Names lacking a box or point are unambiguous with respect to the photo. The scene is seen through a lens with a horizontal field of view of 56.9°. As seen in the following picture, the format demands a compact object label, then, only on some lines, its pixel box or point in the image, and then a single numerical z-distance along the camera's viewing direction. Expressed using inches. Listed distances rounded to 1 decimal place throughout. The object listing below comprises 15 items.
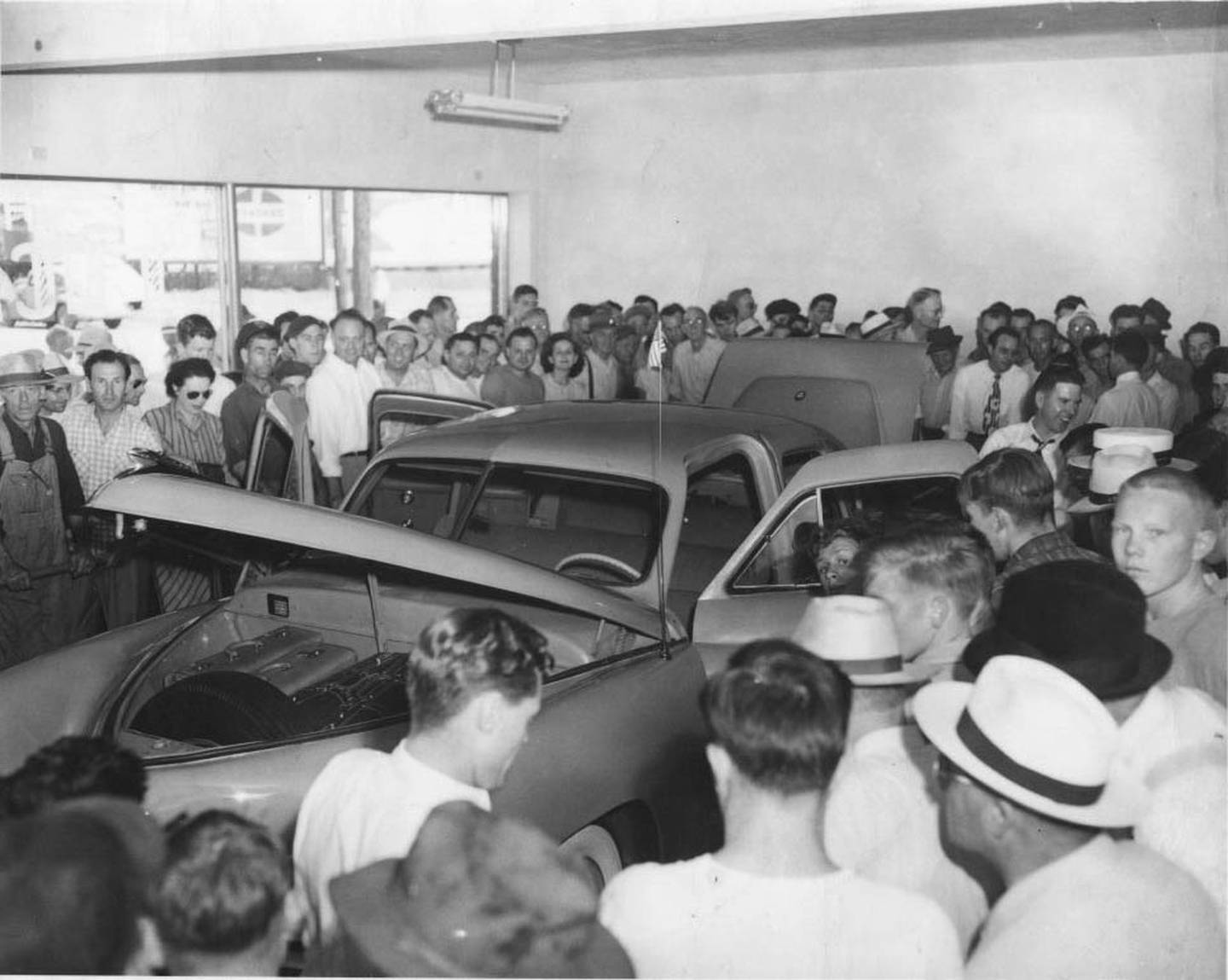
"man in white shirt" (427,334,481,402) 299.0
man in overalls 202.2
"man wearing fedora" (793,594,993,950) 87.1
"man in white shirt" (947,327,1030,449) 300.5
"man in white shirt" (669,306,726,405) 378.6
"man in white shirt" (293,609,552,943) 82.1
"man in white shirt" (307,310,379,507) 252.2
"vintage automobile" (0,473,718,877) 118.0
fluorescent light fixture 307.4
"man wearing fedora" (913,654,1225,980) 75.4
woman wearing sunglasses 233.9
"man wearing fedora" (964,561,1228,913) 89.2
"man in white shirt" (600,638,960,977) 72.2
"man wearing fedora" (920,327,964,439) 310.6
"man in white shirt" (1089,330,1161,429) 233.5
